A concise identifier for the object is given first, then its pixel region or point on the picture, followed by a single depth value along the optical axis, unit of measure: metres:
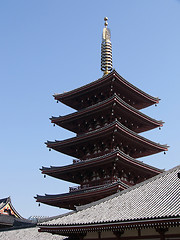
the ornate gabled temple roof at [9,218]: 31.04
